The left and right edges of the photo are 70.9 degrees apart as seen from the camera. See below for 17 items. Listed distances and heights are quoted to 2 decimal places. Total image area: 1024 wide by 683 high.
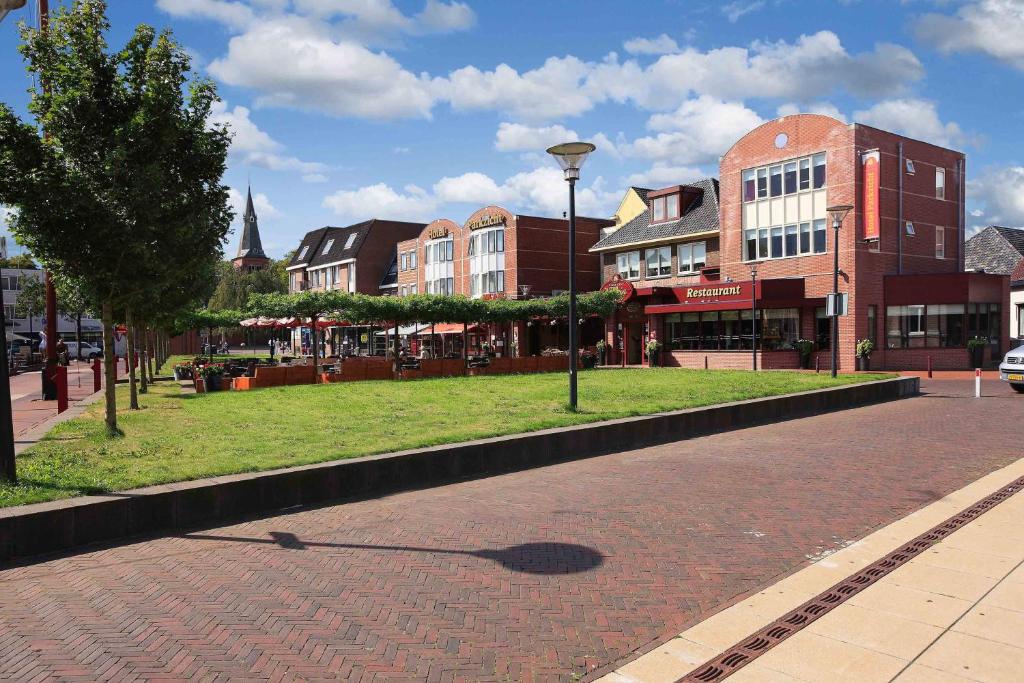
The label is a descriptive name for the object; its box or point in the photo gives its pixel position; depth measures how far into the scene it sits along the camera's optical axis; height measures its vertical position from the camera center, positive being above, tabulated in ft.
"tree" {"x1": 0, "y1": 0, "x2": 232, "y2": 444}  34.47 +8.93
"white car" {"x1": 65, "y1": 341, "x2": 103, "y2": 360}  178.40 -3.08
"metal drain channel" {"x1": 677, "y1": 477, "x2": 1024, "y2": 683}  13.47 -6.25
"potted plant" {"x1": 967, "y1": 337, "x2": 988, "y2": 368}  99.96 -2.95
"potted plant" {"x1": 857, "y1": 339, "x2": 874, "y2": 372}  97.76 -3.13
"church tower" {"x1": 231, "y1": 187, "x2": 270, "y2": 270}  382.63 +48.22
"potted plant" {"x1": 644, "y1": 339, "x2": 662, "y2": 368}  114.52 -2.81
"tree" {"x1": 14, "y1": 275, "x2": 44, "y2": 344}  165.37 +9.90
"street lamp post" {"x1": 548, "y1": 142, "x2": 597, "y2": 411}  44.68 +10.43
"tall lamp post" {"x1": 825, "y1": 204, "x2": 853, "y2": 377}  71.90 +11.54
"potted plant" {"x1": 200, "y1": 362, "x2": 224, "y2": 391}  69.94 -3.94
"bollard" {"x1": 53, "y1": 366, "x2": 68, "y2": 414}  49.83 -3.27
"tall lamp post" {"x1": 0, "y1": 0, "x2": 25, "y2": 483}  23.91 -2.86
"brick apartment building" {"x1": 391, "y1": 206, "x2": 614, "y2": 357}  149.07 +15.25
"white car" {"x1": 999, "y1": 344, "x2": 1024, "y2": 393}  64.54 -3.73
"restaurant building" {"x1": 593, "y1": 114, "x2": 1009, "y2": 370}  100.17 +10.17
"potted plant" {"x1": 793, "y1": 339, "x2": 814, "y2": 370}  102.47 -2.89
